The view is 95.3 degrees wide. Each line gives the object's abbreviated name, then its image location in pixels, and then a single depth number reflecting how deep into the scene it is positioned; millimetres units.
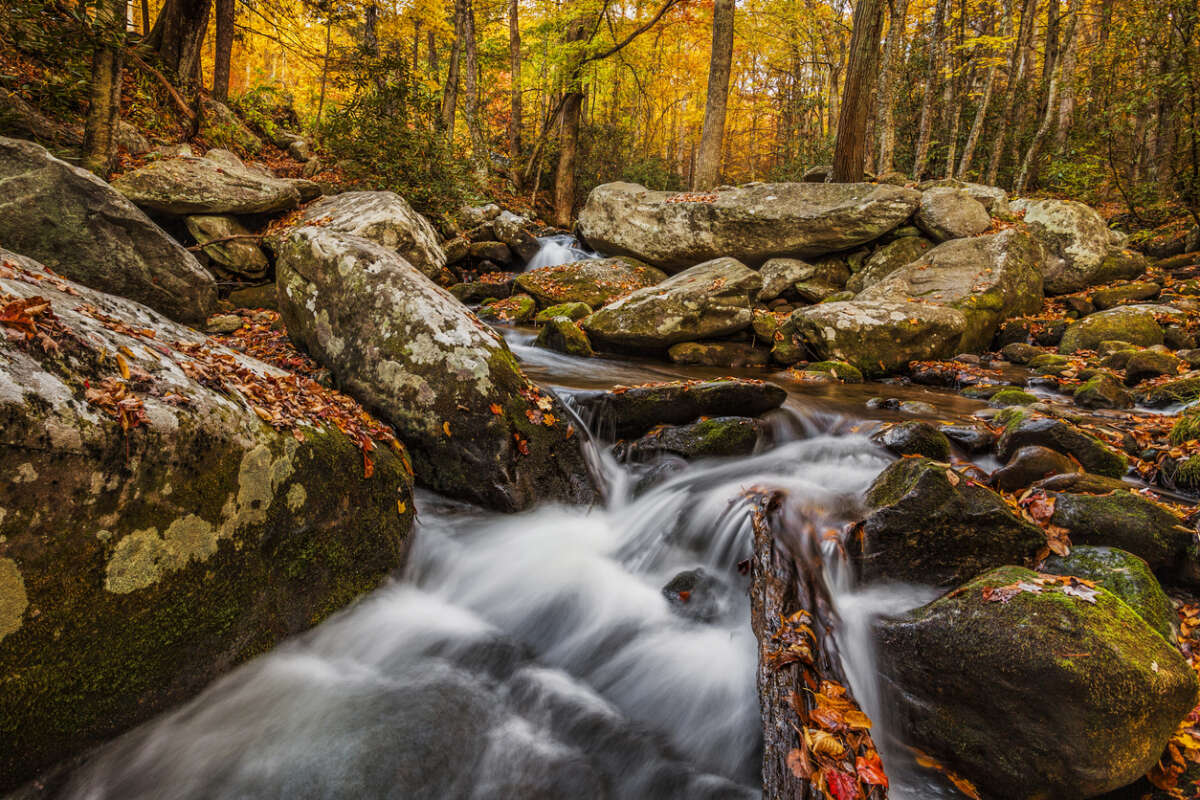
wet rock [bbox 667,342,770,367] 8781
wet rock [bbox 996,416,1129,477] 4633
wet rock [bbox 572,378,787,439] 5668
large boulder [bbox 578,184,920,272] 11156
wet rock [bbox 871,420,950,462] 4953
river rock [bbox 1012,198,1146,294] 10672
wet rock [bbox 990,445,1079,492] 4395
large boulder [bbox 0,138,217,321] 5113
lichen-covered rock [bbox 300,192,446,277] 8391
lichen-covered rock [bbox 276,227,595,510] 4352
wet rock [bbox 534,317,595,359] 8766
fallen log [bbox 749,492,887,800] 2072
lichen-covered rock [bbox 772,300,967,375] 8367
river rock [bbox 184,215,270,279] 8102
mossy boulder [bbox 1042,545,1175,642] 2891
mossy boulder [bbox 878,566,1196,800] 2262
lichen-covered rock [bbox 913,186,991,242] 10961
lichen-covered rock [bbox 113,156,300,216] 7656
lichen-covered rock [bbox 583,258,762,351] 8812
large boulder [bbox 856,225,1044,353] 9172
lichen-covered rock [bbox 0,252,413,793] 2020
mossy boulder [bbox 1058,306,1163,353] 8352
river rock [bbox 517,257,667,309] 11258
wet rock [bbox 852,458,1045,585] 3324
